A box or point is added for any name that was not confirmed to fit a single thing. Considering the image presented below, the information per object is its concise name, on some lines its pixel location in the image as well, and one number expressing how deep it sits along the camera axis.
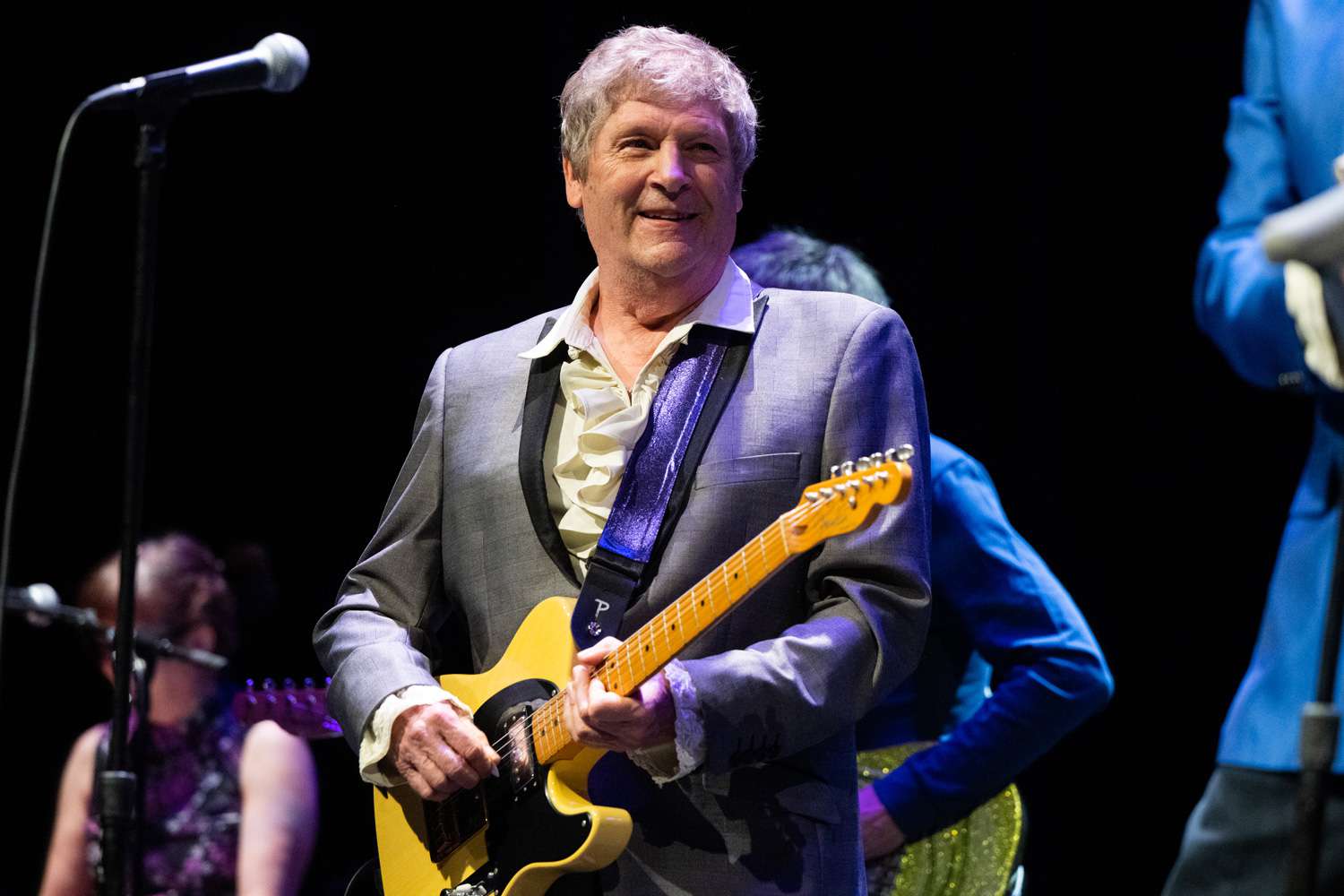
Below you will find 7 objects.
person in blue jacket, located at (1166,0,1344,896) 3.48
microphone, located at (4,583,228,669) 7.82
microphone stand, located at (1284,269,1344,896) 2.95
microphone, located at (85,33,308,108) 5.20
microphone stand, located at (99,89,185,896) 4.77
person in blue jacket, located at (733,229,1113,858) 7.48
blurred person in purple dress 9.08
